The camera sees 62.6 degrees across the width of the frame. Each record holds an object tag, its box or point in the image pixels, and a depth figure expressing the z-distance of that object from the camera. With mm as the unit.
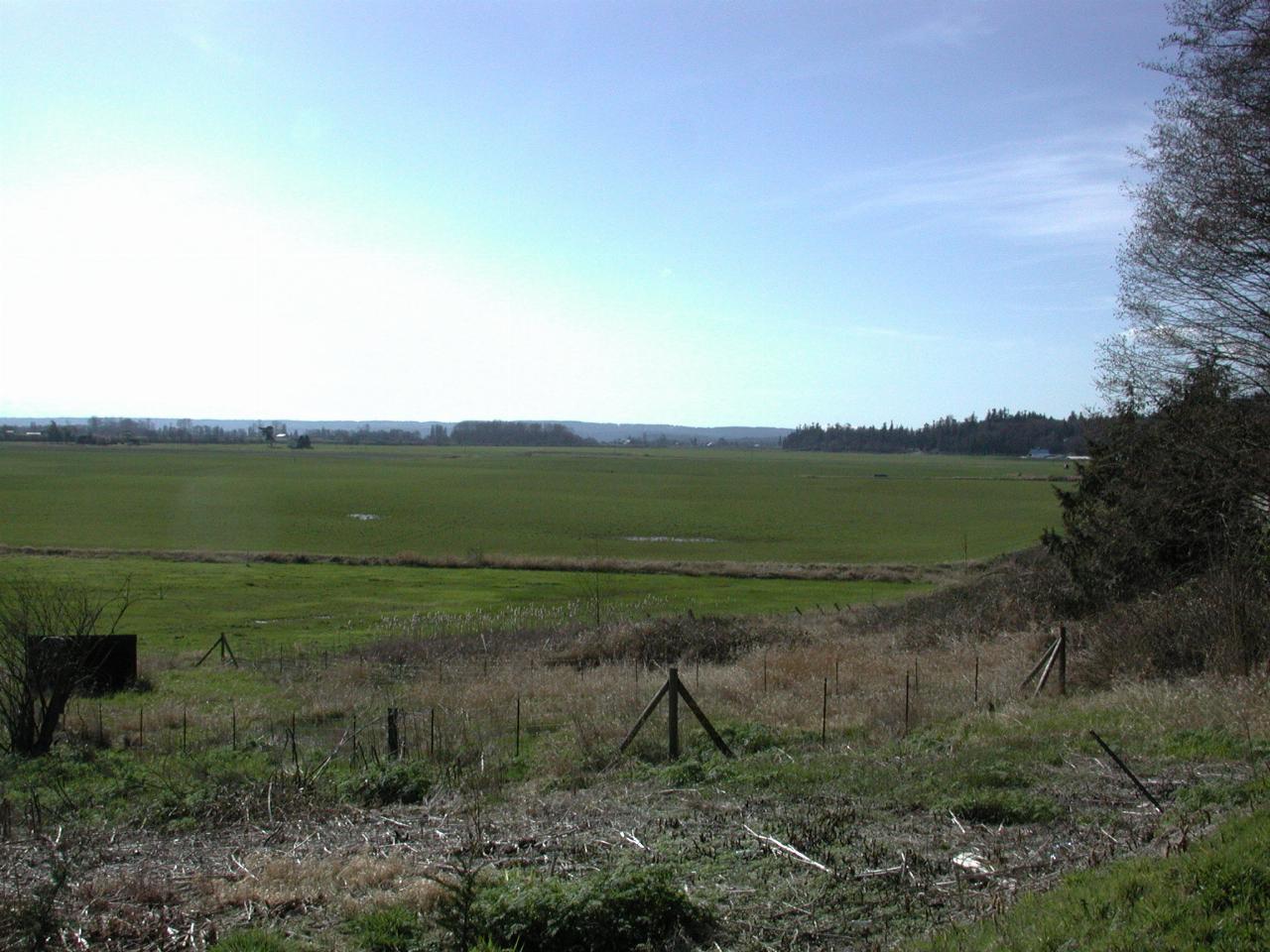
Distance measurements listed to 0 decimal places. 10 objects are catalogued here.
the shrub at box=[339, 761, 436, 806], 10633
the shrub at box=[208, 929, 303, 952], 5605
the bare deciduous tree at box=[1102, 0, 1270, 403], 16797
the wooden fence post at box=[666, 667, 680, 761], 11836
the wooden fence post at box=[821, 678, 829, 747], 12688
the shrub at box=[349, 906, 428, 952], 5695
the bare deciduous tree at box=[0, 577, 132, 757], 14930
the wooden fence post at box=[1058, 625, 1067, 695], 14164
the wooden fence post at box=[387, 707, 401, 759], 12852
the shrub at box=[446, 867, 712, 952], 5664
